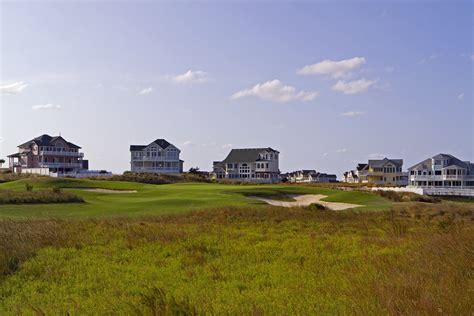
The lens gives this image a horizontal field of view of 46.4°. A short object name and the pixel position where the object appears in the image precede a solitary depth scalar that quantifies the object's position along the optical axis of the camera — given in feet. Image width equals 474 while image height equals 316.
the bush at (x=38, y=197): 120.26
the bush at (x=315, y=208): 116.43
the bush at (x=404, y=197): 190.08
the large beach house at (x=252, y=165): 433.07
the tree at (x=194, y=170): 452.67
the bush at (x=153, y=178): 281.43
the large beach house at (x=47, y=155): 372.79
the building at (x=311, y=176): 584.40
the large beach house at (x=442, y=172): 372.58
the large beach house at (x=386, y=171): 448.24
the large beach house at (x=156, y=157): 417.28
